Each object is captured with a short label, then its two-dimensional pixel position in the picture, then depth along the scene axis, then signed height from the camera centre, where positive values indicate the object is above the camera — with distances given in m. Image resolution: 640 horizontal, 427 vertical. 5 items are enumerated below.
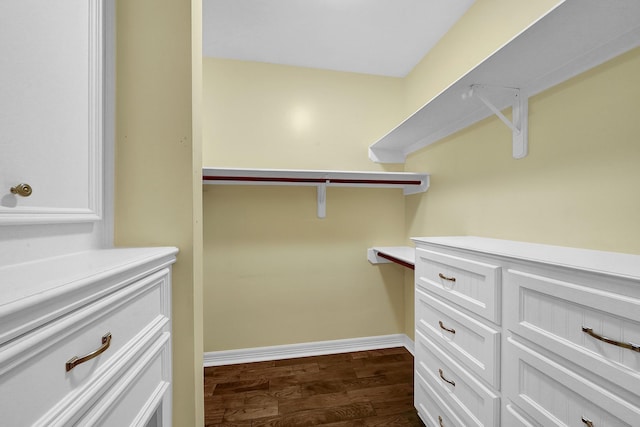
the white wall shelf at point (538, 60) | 0.68 +0.55
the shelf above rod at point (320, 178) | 1.57 +0.24
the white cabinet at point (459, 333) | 0.83 -0.49
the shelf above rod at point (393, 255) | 1.53 -0.30
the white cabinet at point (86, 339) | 0.34 -0.24
